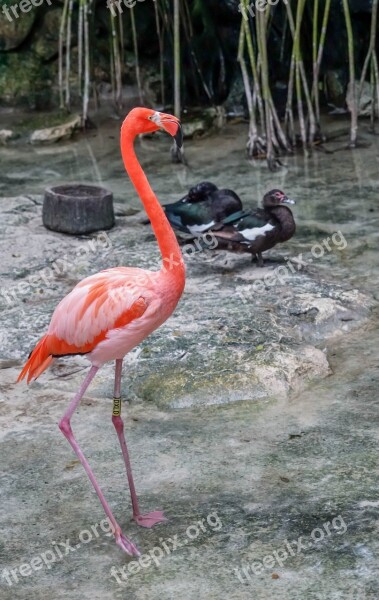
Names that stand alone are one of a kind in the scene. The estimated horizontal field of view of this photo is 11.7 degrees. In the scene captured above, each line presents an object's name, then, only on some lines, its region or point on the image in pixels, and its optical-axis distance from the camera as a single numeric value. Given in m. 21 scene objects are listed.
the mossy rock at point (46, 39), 20.72
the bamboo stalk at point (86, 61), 16.97
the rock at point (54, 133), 17.94
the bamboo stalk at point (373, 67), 16.33
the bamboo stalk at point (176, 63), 16.01
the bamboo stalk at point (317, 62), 15.96
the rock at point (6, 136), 18.00
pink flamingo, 6.66
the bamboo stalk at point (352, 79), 15.83
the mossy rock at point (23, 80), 20.57
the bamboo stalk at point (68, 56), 17.49
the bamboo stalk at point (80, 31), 16.97
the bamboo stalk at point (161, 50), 18.35
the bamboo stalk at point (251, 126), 15.51
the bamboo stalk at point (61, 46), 17.54
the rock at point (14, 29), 20.25
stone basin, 12.54
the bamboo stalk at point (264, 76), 15.10
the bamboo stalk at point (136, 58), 18.36
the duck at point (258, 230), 11.34
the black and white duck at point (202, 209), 11.95
